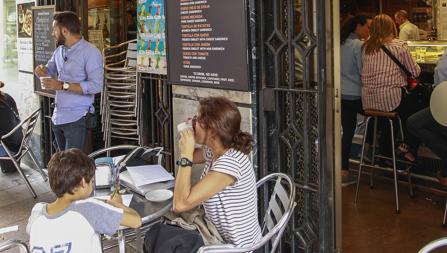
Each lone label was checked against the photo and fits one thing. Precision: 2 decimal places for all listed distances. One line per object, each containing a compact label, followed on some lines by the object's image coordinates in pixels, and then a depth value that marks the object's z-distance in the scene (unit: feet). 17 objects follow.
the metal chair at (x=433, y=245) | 6.51
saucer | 9.39
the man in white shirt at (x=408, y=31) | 29.91
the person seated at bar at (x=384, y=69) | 17.37
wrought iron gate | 10.79
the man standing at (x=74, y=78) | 15.40
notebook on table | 9.87
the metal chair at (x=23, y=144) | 18.61
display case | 21.98
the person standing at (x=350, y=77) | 18.63
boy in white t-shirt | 7.38
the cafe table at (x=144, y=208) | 8.77
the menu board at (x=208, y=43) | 11.82
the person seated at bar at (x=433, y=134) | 15.96
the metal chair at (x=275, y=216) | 8.21
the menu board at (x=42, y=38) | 20.15
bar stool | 16.14
